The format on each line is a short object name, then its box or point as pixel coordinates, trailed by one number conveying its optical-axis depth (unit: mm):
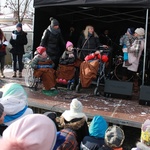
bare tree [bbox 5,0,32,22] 16558
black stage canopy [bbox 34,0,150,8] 5058
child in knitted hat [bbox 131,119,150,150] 2350
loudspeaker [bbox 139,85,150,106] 5020
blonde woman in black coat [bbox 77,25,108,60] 6250
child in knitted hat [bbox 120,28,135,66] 5832
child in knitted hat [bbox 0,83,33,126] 2459
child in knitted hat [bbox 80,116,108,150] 2504
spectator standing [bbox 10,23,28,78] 7086
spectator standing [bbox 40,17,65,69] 6258
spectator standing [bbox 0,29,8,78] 7094
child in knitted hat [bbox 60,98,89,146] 2930
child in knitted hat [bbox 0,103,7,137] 2025
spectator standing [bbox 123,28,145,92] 5711
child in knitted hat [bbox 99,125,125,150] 2393
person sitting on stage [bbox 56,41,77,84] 5945
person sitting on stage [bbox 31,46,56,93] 5609
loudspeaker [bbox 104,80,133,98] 5383
